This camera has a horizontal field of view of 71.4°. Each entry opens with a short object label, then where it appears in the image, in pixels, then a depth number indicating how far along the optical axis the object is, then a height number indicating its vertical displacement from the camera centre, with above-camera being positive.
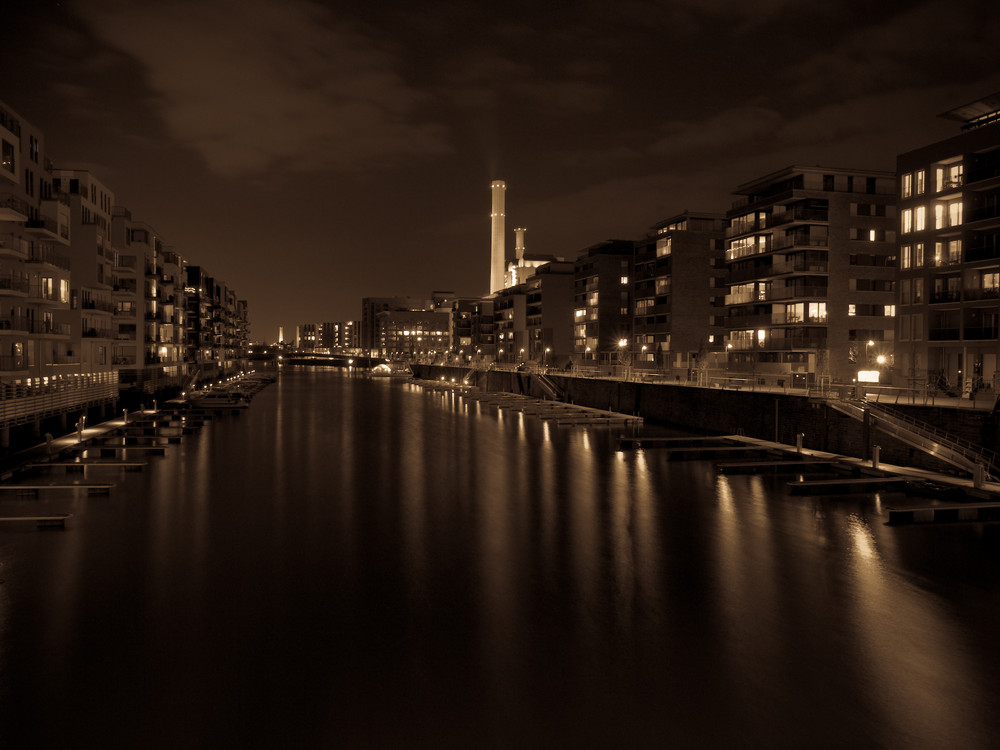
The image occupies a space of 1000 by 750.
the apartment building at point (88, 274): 56.41 +7.08
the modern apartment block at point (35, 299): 39.75 +3.79
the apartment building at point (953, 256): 37.75 +5.81
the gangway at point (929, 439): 26.45 -3.36
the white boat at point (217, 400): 69.06 -4.32
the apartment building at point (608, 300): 93.00 +7.74
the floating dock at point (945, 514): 23.09 -5.23
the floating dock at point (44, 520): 22.22 -5.18
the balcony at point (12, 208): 39.22 +8.69
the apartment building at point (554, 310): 109.56 +7.54
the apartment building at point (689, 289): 76.75 +7.55
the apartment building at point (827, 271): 56.69 +7.11
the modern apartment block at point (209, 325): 109.00 +6.22
